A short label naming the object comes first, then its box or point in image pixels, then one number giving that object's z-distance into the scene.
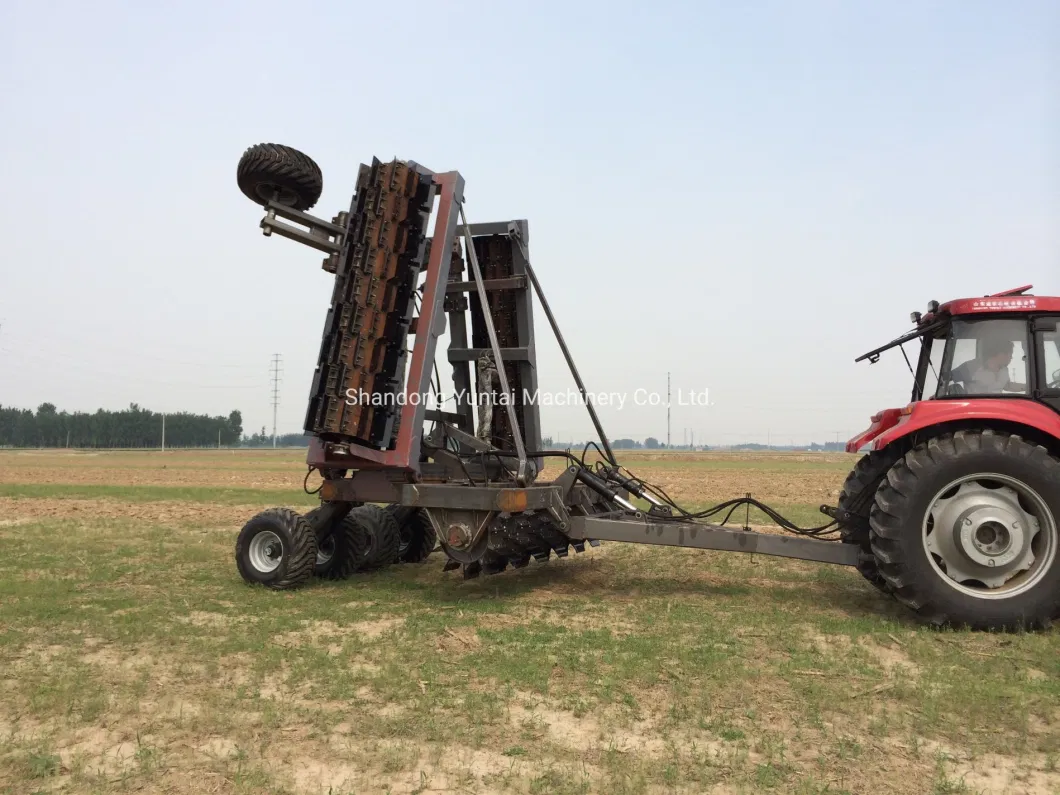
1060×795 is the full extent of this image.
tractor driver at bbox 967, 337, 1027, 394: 6.02
